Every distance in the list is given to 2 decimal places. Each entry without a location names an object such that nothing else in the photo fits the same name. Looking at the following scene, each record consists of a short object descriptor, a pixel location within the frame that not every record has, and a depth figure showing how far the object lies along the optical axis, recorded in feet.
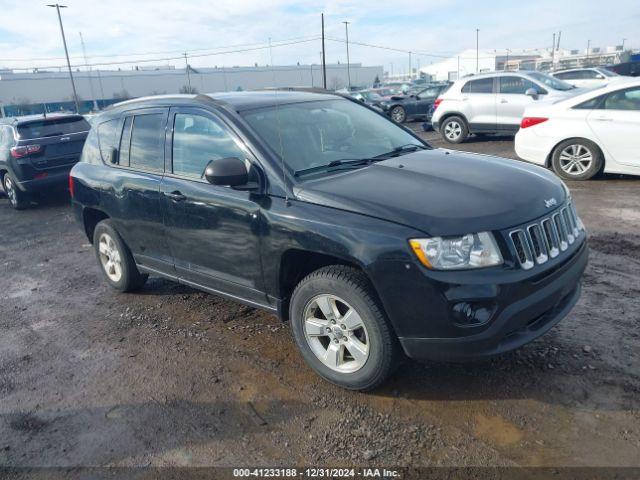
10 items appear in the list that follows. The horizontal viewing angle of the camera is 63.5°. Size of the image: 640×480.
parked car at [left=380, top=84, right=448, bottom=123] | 65.82
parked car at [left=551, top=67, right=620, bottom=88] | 59.06
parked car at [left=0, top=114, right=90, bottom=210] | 32.07
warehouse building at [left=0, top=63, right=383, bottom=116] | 218.18
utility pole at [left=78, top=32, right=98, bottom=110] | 235.65
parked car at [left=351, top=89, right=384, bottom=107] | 76.01
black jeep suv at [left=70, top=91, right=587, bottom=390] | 9.28
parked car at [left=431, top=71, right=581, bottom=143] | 41.11
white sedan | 25.11
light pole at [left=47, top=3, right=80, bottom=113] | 132.87
